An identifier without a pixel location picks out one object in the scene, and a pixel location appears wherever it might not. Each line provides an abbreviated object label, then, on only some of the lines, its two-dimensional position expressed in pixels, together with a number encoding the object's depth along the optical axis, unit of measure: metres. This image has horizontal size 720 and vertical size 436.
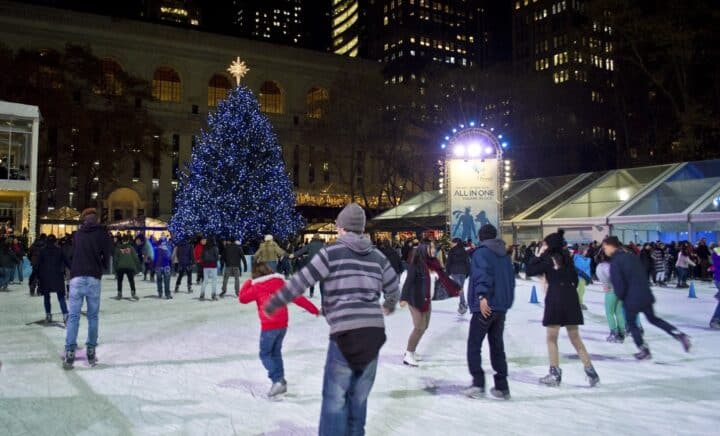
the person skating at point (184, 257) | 15.80
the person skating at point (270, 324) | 5.18
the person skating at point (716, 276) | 9.77
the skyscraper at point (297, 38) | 188.75
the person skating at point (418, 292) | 6.80
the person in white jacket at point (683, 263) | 18.45
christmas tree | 25.45
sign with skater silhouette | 19.92
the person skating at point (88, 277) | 6.32
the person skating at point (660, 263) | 19.13
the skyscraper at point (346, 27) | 138.38
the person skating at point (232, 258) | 14.39
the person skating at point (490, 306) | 5.31
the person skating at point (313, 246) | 12.45
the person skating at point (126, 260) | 13.06
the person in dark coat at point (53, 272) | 9.34
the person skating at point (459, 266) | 11.97
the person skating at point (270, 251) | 11.46
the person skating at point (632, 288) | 6.53
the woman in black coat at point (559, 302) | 5.67
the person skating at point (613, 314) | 8.30
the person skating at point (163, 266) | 13.78
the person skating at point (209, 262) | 13.44
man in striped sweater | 3.15
